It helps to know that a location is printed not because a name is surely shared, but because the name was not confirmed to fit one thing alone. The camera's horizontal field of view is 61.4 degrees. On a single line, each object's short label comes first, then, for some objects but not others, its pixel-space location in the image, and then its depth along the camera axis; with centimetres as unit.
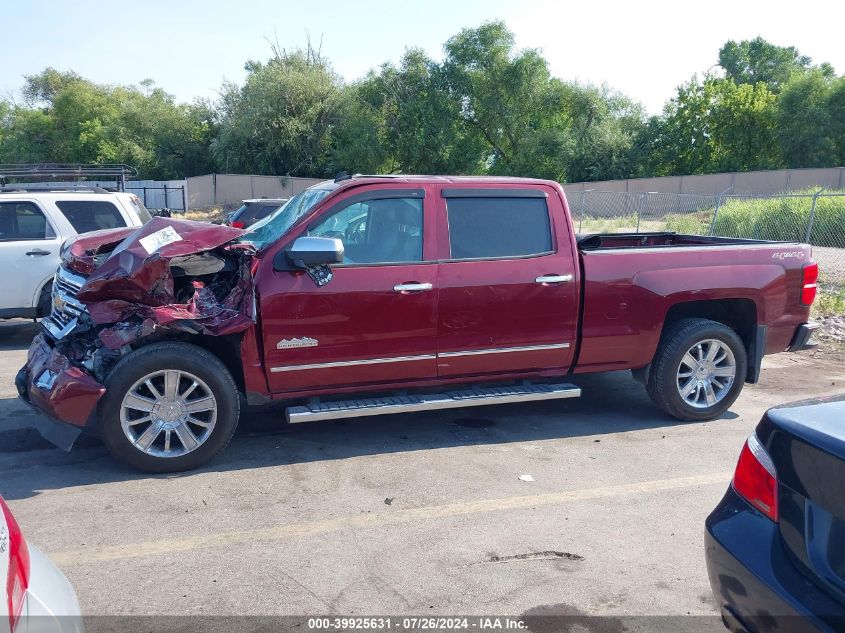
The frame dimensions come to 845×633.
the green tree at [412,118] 4188
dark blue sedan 226
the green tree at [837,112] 4078
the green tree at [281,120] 4200
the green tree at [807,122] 4147
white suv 859
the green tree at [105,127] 4816
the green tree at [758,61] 6103
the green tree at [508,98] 4194
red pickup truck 469
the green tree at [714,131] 4488
